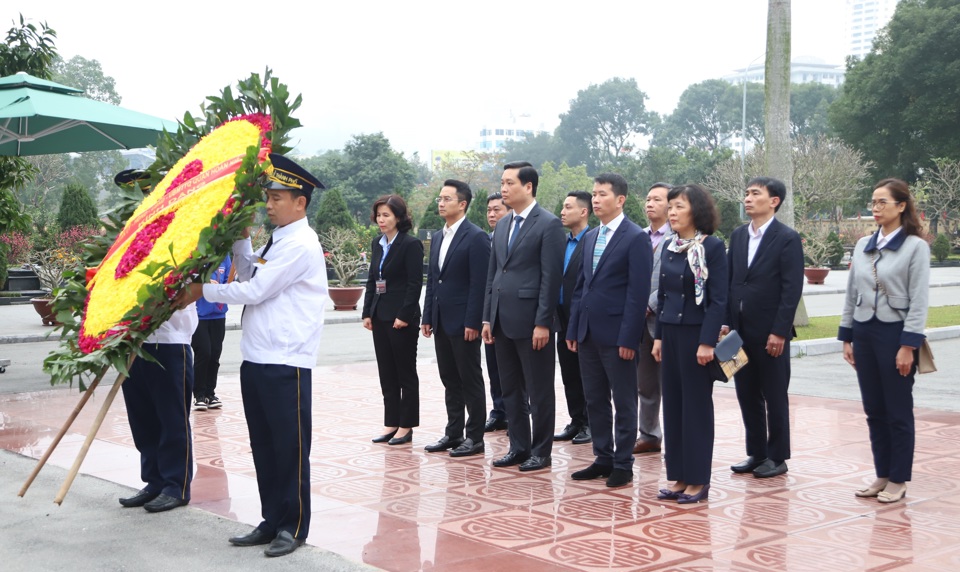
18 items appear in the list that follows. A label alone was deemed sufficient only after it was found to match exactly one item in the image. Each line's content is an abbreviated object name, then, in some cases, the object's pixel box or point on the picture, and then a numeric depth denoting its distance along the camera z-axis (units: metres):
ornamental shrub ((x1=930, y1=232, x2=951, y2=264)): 39.13
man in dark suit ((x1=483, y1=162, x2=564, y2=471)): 6.46
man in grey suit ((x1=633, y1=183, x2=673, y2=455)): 6.97
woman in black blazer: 7.36
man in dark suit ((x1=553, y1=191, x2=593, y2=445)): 7.26
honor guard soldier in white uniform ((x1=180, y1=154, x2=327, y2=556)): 4.69
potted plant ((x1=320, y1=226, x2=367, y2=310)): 19.33
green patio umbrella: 9.70
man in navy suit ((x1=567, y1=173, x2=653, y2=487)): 6.03
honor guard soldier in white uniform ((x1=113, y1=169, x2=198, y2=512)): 5.45
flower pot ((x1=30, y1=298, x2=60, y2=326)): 15.41
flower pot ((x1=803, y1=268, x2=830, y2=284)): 26.98
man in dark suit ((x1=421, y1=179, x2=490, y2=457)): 7.09
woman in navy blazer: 5.66
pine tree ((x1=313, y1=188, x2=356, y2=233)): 29.73
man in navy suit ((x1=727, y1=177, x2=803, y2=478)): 6.28
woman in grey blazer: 5.57
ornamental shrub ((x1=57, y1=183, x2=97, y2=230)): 24.16
